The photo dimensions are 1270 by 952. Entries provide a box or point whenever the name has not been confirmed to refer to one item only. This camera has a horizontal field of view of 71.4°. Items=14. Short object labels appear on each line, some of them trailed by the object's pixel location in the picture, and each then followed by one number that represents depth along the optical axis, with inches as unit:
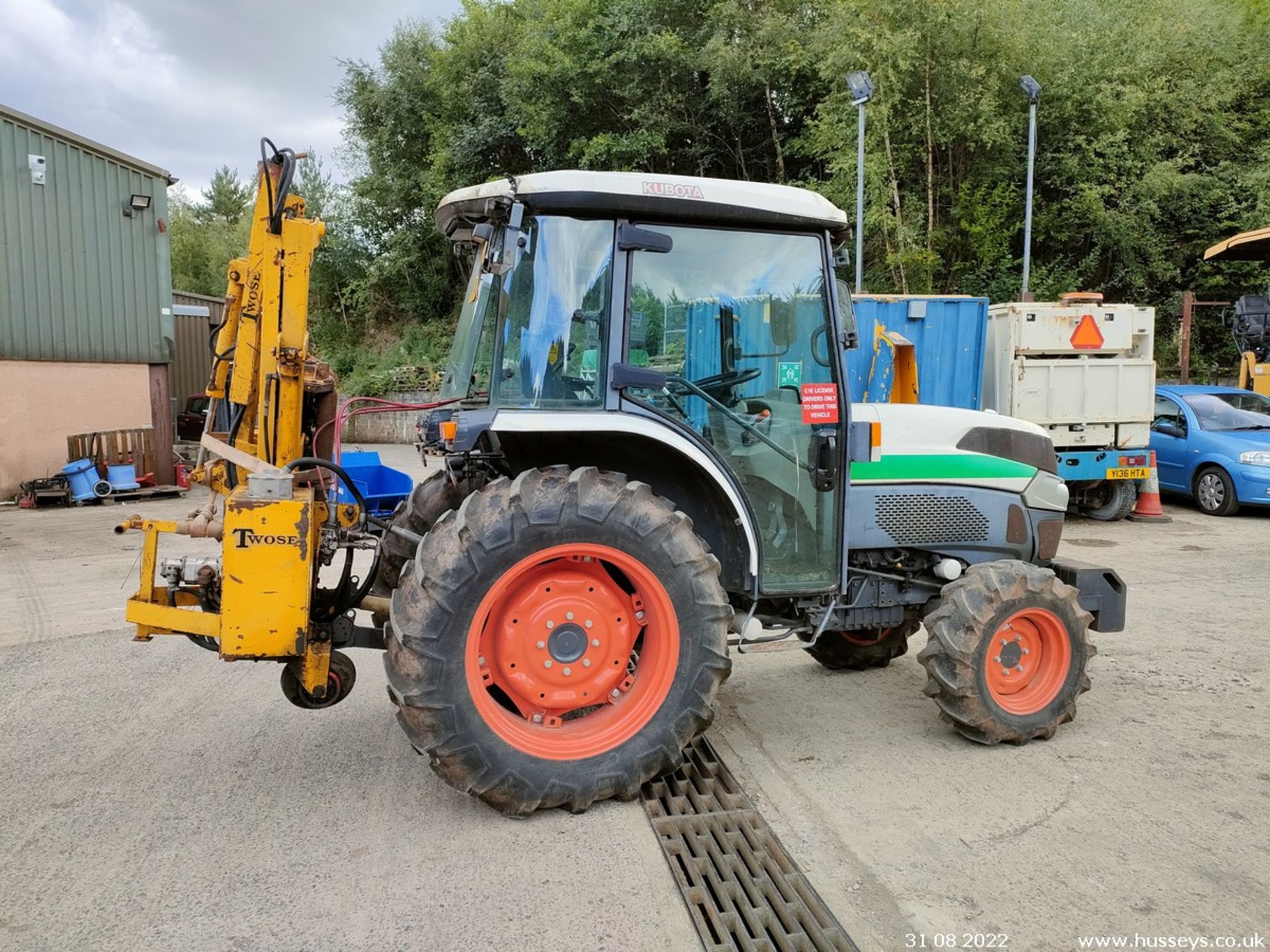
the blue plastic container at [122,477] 489.4
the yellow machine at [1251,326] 512.1
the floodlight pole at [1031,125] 505.5
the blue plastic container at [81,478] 473.7
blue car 416.8
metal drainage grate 105.2
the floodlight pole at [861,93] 463.2
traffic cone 426.3
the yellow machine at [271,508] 130.6
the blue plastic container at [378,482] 342.6
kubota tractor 129.3
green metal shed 479.5
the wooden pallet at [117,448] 493.7
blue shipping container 422.0
